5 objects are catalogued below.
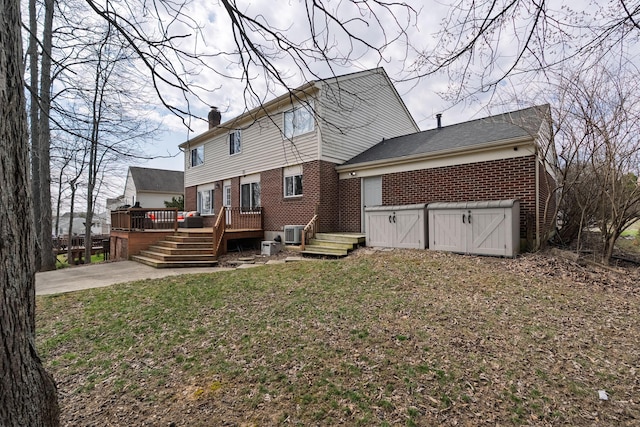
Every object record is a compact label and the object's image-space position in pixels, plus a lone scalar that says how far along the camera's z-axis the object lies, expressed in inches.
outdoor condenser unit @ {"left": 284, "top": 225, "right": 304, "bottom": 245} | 428.1
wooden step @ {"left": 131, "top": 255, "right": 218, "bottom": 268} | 365.4
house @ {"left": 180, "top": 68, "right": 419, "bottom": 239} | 450.6
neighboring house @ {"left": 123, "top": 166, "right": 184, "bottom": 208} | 1200.2
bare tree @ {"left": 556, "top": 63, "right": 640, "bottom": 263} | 257.0
